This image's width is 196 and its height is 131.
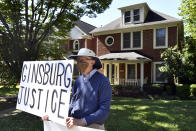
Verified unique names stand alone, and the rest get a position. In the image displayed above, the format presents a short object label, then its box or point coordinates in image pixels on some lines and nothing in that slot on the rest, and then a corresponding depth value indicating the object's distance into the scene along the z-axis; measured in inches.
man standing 76.3
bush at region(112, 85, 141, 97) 478.0
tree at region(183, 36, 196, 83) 451.6
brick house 536.7
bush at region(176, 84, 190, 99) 427.5
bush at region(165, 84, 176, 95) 475.2
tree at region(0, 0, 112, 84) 264.8
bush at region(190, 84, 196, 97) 420.8
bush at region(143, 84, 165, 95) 487.2
